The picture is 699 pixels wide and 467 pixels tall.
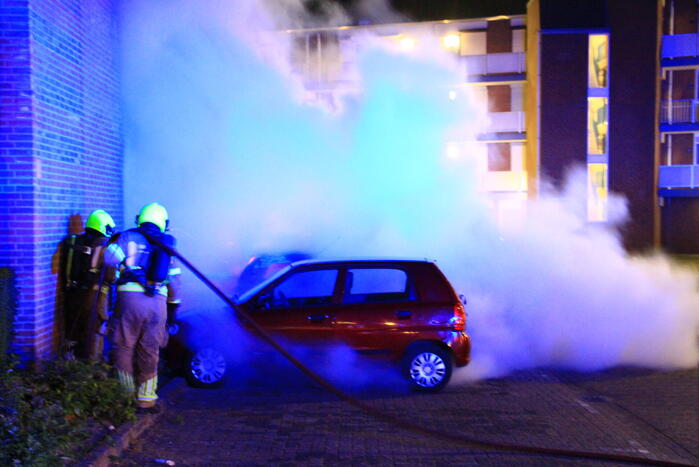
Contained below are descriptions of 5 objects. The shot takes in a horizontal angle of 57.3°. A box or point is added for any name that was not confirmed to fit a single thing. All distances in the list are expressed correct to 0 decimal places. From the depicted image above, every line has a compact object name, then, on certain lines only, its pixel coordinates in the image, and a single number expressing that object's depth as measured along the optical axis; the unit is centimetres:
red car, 727
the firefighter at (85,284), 691
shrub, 417
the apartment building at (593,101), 2500
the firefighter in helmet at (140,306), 592
